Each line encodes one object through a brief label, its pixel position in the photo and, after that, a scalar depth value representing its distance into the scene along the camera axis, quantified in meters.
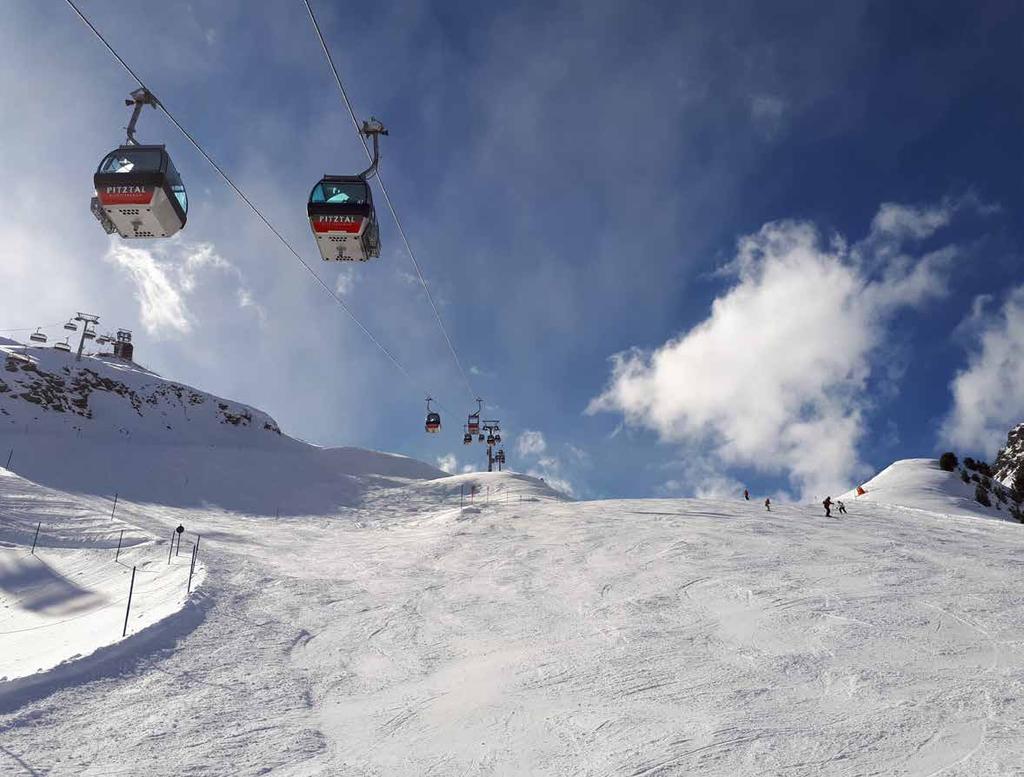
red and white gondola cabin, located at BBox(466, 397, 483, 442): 44.88
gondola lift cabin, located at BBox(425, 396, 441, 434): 38.69
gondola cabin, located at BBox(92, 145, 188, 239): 10.78
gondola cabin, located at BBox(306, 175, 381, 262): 12.18
